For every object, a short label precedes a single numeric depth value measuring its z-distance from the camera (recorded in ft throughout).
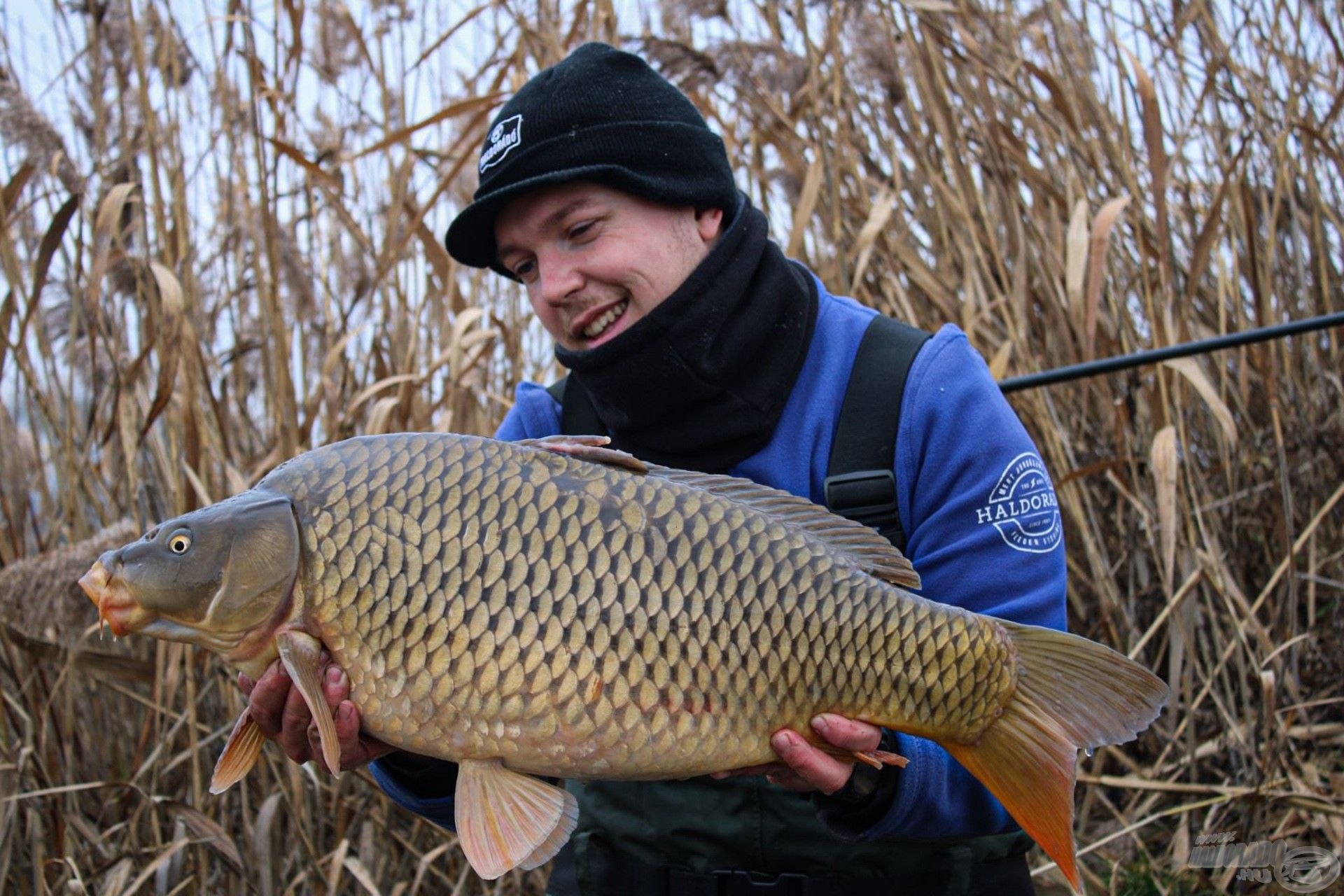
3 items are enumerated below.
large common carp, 3.19
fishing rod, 5.87
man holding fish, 3.27
